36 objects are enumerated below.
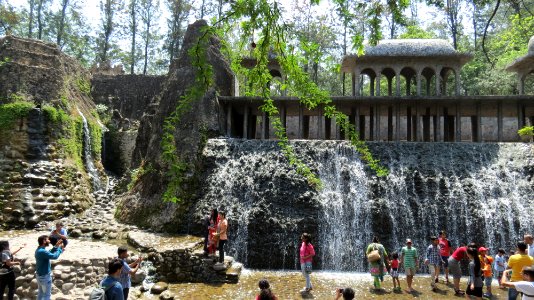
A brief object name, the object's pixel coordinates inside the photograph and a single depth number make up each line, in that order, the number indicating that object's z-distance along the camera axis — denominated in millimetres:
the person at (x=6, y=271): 6988
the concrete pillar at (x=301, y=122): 20562
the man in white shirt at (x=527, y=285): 4926
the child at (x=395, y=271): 9648
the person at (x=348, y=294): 4246
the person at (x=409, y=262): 9570
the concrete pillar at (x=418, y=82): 20516
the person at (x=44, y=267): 6535
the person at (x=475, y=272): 7676
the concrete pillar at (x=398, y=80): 20875
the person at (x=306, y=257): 9391
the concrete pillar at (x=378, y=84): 21078
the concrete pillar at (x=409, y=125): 20641
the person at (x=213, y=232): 10930
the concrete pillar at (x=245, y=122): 20094
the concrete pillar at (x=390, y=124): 20859
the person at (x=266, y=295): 4266
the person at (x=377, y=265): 9555
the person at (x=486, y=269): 8963
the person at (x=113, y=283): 4477
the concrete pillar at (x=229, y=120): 19703
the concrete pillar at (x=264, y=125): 19719
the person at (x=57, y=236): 8867
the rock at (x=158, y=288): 9602
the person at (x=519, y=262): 6688
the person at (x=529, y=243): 8055
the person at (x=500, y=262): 9594
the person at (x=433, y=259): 9984
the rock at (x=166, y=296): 9055
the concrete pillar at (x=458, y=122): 19400
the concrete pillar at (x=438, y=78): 20406
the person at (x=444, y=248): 10086
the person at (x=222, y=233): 10641
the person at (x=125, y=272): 6513
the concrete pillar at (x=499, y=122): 19109
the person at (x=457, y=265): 8914
